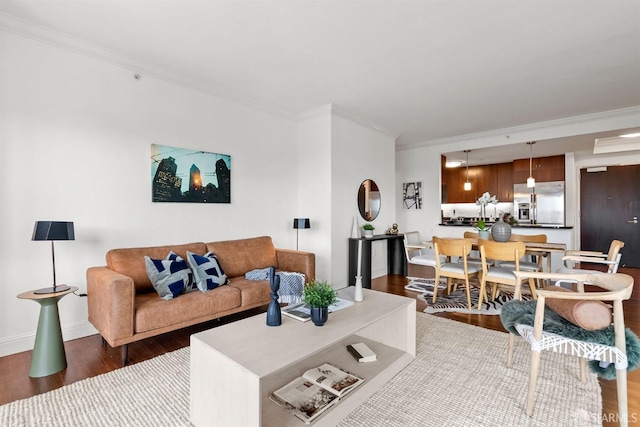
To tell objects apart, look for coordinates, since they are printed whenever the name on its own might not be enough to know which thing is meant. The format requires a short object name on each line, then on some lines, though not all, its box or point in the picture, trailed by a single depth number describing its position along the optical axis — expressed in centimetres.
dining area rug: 353
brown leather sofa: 227
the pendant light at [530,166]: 580
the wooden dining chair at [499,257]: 325
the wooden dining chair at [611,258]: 292
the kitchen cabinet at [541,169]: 663
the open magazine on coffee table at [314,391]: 163
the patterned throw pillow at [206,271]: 292
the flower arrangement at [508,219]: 456
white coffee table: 138
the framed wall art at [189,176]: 334
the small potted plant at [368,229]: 499
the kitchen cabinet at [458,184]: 814
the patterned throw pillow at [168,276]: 266
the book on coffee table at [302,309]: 202
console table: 466
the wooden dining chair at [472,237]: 405
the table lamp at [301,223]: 438
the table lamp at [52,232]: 223
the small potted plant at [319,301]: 185
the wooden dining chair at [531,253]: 377
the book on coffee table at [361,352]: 212
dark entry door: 635
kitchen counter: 536
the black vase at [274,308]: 187
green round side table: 216
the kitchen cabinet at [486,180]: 791
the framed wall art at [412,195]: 692
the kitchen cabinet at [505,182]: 770
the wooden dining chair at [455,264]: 360
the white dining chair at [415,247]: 432
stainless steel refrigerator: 656
